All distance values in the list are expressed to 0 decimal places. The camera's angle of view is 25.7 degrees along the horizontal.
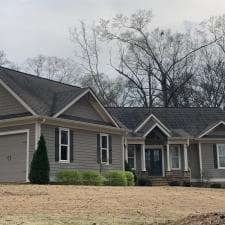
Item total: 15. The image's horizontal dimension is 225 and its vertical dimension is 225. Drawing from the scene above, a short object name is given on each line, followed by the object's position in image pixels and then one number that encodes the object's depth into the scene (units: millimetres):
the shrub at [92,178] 24375
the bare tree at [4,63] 60950
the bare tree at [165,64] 52688
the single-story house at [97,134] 24531
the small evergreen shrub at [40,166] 23031
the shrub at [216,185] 32031
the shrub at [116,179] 25547
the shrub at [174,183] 30983
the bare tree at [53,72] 63562
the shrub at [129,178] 26708
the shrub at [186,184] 30584
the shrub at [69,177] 23689
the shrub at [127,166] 29977
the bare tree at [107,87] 53969
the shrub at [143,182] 30188
